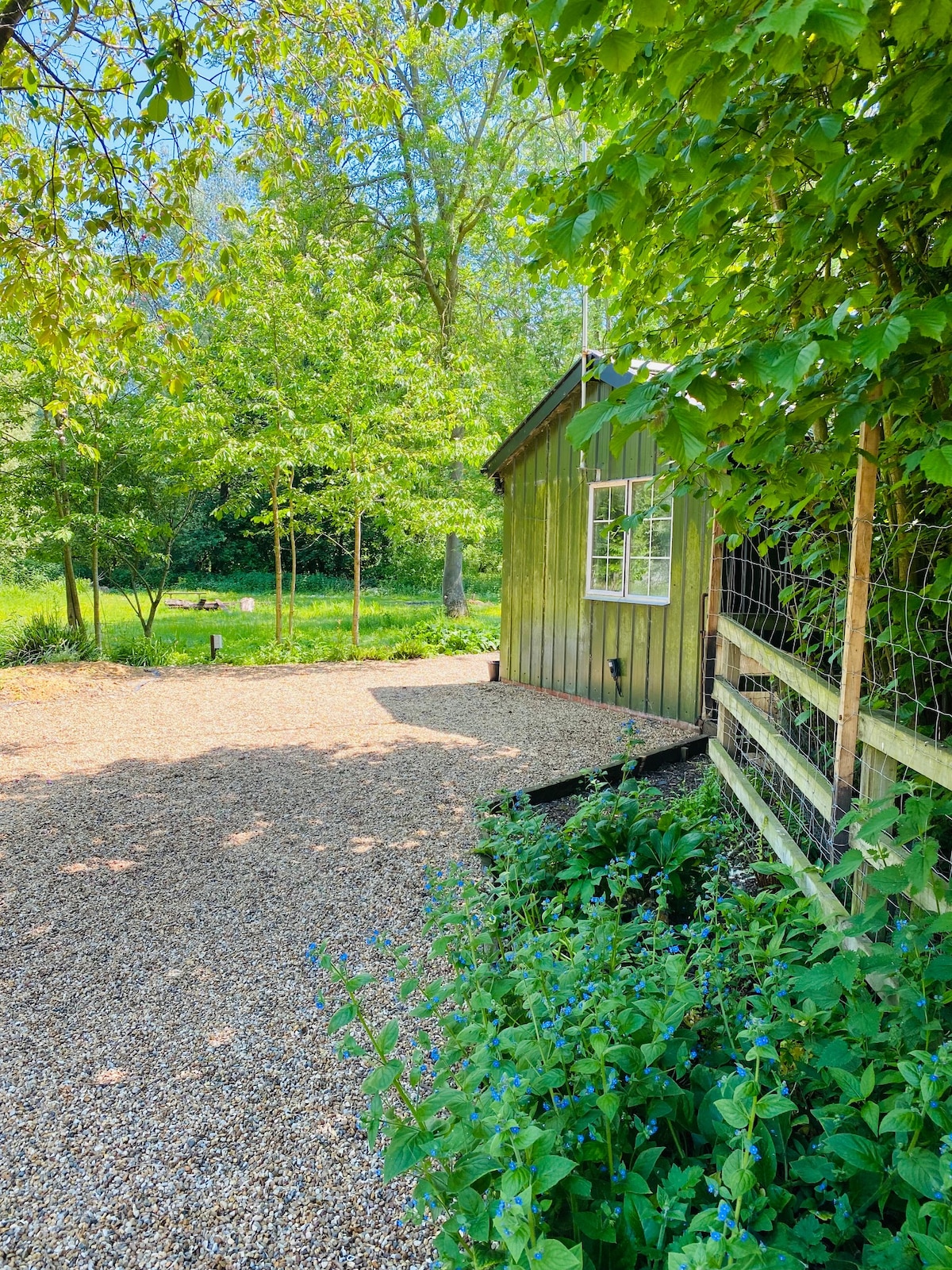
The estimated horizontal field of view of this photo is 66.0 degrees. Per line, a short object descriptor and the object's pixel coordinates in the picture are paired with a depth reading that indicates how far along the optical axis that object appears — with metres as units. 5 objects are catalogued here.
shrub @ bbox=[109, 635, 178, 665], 10.31
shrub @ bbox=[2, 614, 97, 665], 9.59
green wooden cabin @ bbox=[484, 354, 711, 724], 6.73
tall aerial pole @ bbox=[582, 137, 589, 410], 6.38
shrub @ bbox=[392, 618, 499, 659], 11.97
